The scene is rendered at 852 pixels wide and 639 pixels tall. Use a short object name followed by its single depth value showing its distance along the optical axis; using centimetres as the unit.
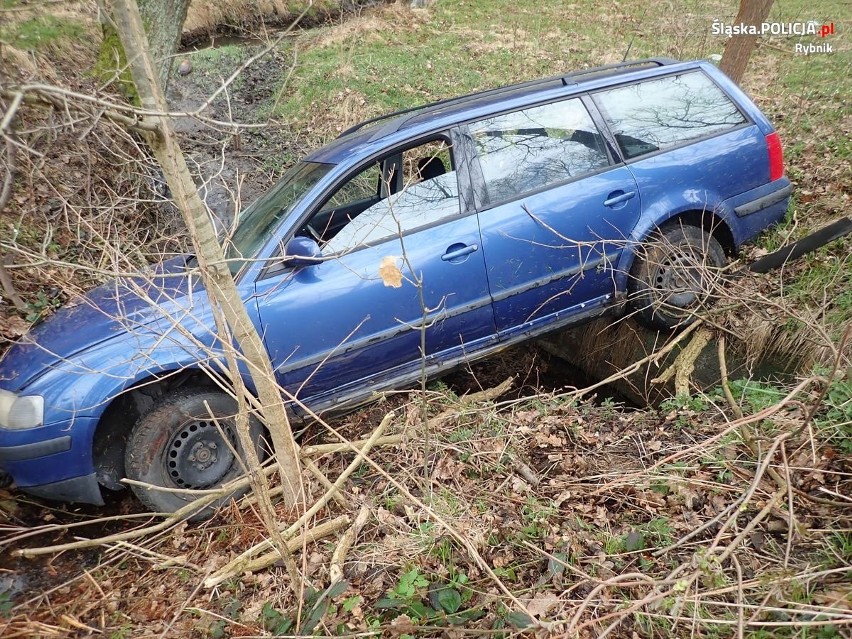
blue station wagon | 271
